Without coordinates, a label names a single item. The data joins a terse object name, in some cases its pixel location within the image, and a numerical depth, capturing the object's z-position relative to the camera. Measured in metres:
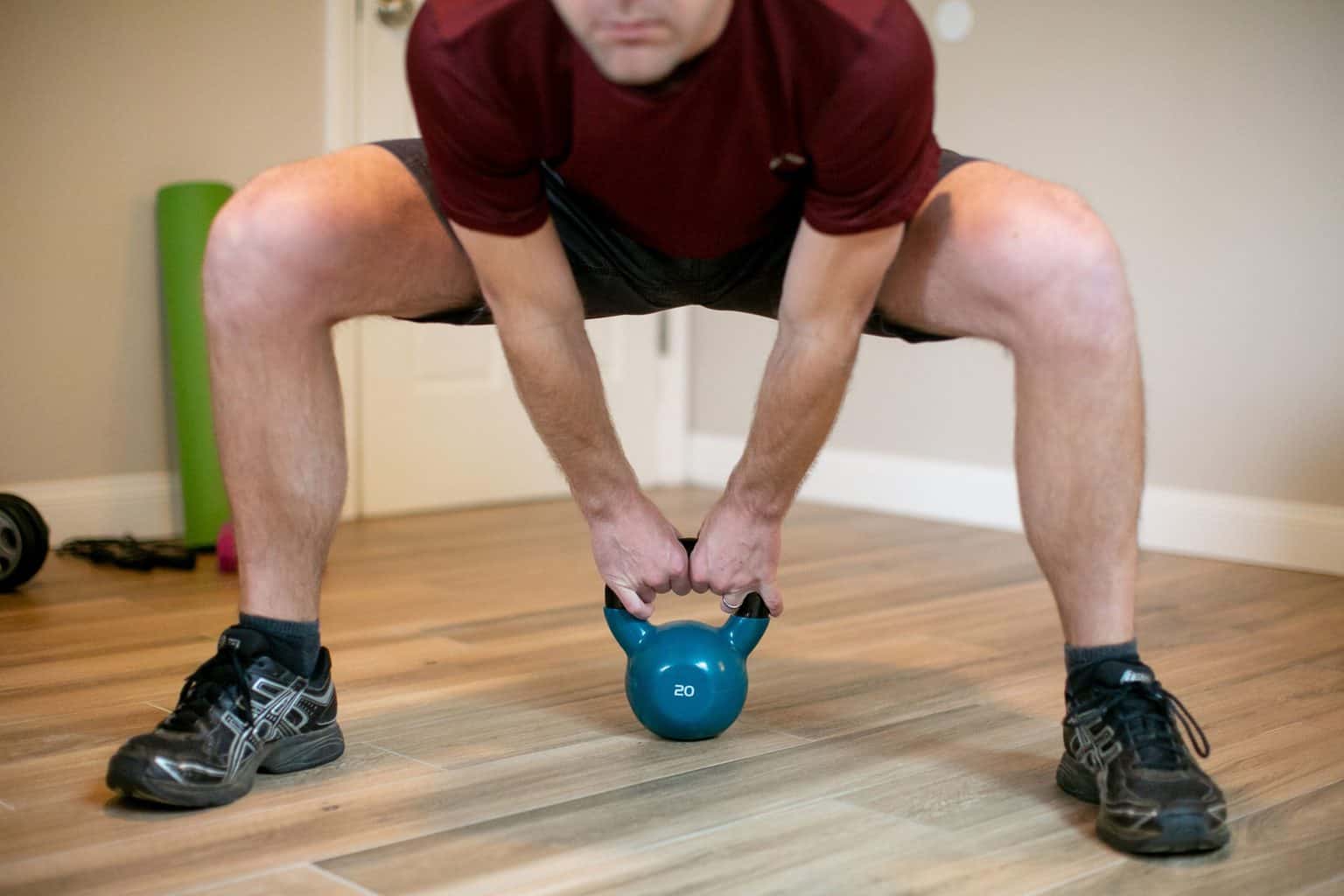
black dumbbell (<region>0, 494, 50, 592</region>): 2.16
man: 1.08
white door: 2.99
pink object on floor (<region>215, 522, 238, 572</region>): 2.38
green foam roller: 2.64
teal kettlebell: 1.41
